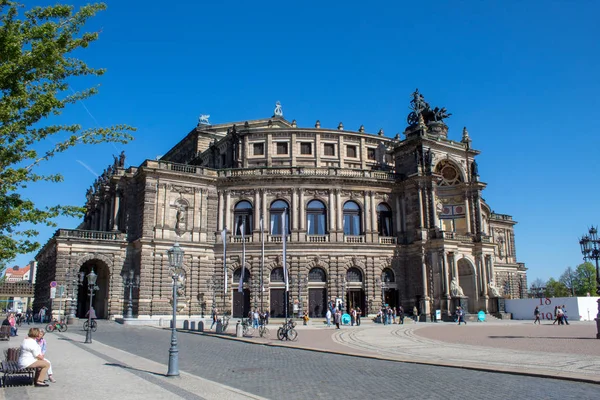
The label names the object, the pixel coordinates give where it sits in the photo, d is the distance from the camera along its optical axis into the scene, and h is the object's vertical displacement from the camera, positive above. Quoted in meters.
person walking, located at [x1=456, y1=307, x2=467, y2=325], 45.03 -2.66
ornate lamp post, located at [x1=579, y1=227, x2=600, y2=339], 30.20 +2.21
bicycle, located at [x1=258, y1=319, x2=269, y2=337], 30.81 -2.68
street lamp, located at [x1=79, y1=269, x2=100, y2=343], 25.52 -0.05
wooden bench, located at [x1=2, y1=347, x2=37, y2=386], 12.84 -2.10
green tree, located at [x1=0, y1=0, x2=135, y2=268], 13.98 +5.70
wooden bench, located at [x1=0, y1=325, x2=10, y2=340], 27.16 -2.25
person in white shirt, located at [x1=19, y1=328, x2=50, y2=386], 12.97 -1.77
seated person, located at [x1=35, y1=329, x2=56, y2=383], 13.45 -1.57
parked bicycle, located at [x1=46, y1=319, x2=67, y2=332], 35.62 -2.57
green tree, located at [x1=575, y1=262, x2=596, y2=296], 112.88 +1.04
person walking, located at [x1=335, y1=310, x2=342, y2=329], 37.59 -2.39
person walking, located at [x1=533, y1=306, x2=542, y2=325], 43.36 -2.71
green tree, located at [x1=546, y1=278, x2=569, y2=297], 114.19 -1.25
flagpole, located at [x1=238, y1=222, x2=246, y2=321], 44.56 +2.47
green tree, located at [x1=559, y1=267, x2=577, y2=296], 119.34 +0.88
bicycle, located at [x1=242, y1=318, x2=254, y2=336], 31.96 -2.59
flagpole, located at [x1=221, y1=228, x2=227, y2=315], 44.88 +3.83
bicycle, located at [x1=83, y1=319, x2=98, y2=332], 34.67 -2.62
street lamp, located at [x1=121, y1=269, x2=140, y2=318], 44.74 +0.52
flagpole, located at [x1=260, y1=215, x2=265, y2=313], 44.80 +0.43
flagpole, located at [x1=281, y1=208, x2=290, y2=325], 44.05 +3.24
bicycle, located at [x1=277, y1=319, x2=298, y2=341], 28.09 -2.51
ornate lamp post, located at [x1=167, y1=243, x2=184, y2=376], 14.76 -0.27
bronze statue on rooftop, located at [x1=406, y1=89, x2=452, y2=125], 59.16 +20.03
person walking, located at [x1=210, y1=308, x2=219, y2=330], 40.56 -2.31
